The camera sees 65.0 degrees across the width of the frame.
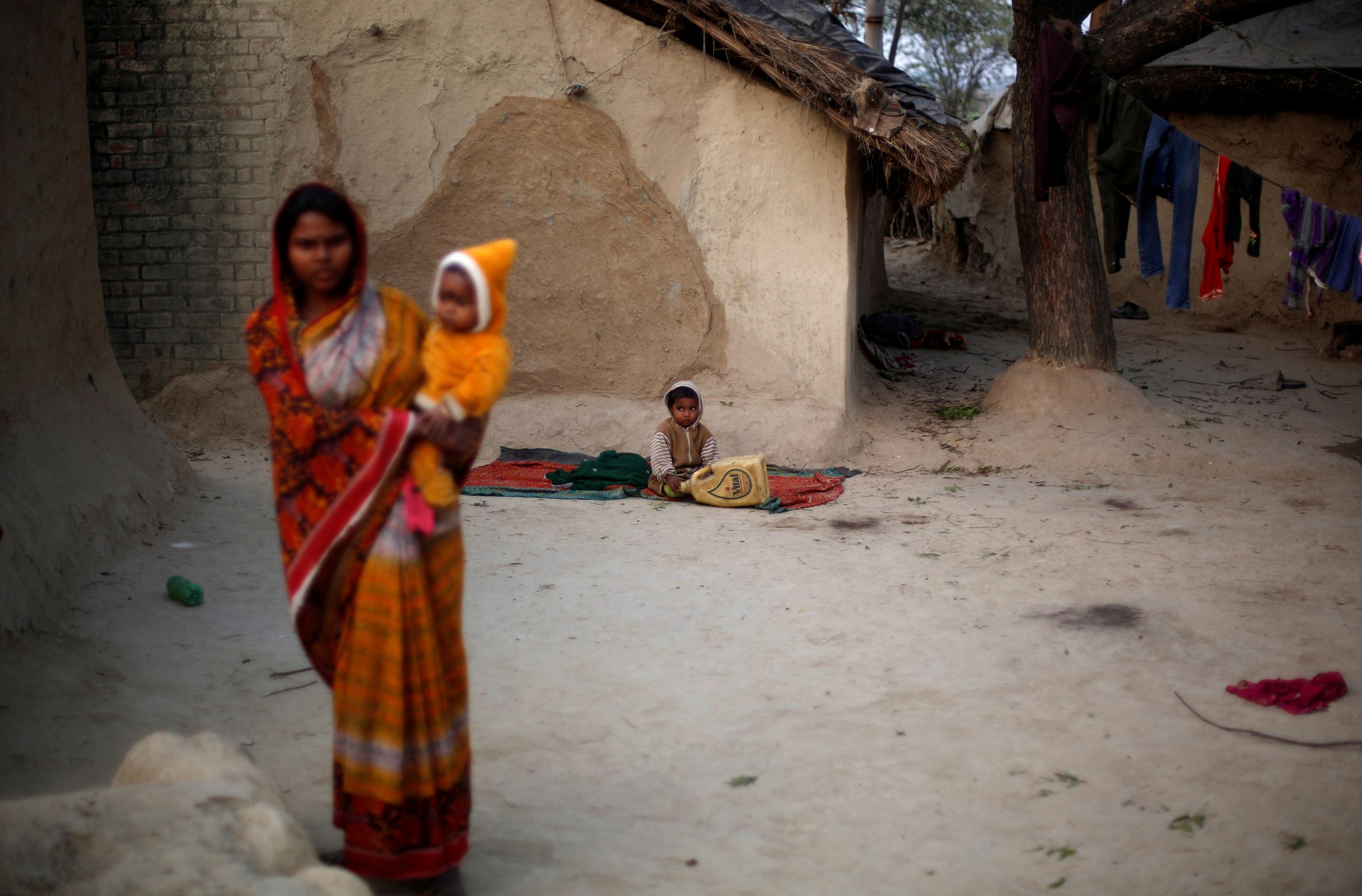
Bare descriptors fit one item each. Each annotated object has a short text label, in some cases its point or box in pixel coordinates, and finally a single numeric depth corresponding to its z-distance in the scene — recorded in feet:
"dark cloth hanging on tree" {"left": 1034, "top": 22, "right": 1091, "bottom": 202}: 22.97
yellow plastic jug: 20.40
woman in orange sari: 7.49
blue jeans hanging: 23.06
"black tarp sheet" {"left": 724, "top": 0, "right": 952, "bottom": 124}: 22.66
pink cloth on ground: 11.60
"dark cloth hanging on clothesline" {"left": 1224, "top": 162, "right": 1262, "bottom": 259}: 22.20
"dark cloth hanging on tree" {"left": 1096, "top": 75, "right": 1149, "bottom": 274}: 23.56
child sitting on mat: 21.43
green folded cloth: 22.18
